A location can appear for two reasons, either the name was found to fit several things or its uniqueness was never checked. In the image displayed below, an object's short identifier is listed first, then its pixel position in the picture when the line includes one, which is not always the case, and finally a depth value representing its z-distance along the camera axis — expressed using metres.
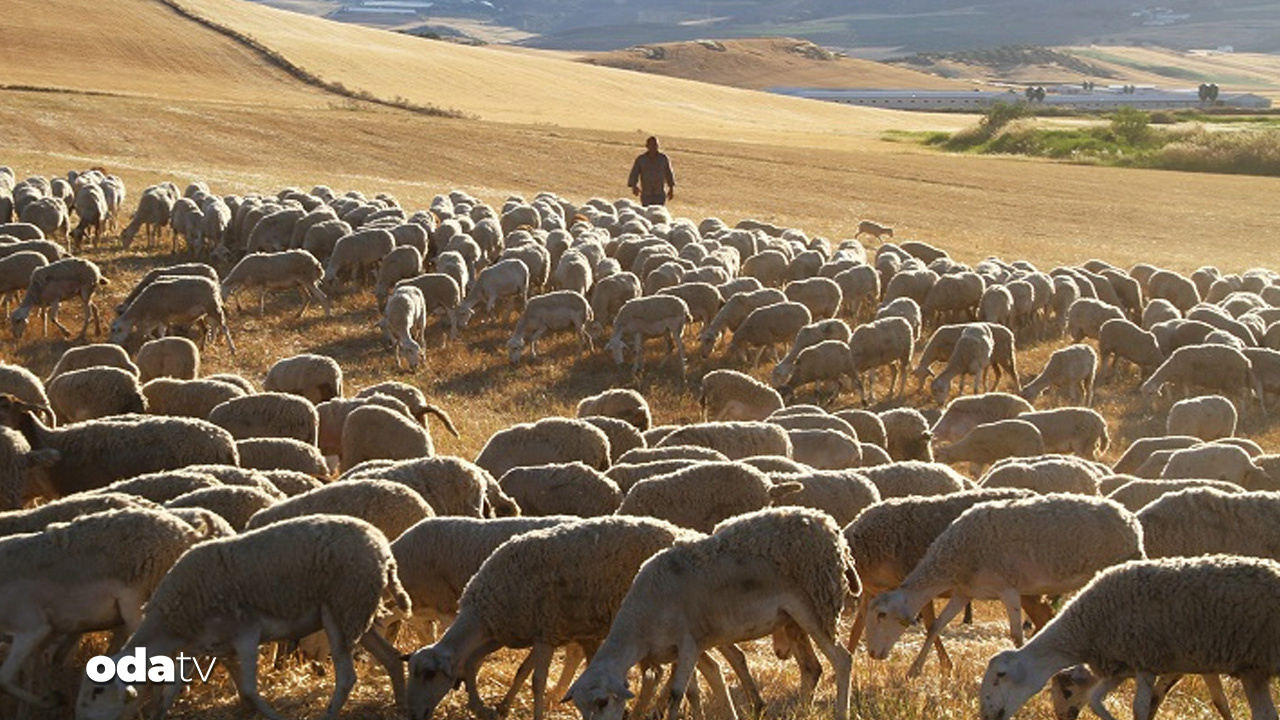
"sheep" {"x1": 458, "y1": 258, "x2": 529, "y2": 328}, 20.39
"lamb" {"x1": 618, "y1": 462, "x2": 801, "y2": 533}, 9.56
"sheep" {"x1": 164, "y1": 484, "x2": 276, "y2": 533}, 8.72
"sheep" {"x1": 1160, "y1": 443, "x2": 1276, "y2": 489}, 12.47
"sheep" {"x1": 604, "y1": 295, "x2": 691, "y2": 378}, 18.66
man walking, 29.33
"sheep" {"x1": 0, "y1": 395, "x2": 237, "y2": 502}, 10.46
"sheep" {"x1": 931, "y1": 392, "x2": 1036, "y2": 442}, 15.47
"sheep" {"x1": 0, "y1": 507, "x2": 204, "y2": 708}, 7.43
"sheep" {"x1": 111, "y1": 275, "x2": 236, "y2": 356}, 17.42
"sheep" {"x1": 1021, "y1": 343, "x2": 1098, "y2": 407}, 17.98
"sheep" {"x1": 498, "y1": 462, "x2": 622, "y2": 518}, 10.07
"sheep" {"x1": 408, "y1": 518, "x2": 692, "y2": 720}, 7.65
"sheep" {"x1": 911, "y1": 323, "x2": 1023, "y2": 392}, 18.64
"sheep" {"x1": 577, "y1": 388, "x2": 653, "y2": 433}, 14.01
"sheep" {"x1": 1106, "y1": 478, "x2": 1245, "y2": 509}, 10.93
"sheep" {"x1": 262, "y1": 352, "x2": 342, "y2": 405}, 14.72
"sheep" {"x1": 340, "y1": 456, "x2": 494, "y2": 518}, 9.79
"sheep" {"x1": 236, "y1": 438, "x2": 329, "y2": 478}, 11.05
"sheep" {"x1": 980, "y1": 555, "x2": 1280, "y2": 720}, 7.01
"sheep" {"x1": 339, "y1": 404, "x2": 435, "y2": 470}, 12.10
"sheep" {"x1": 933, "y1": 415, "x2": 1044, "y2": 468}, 14.20
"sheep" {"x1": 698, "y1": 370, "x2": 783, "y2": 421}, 15.86
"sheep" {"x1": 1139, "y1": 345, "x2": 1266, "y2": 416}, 17.91
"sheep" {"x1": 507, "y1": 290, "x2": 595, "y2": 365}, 19.12
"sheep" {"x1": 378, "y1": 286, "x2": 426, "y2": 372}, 18.19
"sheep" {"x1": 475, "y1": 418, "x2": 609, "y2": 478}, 11.86
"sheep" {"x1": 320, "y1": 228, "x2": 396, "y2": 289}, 21.77
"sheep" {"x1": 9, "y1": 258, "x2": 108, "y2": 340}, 18.11
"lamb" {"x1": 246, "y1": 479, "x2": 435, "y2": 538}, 8.61
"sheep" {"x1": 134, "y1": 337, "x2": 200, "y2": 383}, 15.35
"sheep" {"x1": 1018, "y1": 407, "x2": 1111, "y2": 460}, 14.96
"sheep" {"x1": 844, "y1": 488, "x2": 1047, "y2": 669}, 9.02
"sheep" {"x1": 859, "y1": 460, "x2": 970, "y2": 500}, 10.70
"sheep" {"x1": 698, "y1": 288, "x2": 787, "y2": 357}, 19.36
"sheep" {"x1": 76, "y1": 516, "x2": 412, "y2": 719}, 7.30
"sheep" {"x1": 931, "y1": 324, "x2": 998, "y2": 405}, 17.88
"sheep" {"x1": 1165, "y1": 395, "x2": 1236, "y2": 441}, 15.74
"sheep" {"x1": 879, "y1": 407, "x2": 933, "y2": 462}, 14.30
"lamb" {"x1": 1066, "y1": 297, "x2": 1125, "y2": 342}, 20.80
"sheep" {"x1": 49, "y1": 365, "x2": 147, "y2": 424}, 12.79
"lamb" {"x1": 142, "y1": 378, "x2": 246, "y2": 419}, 13.04
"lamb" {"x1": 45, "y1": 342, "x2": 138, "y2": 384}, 14.43
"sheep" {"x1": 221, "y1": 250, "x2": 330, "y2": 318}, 20.39
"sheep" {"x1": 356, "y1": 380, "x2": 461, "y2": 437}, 13.91
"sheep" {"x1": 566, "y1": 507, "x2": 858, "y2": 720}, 7.27
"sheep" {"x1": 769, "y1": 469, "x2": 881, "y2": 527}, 10.06
